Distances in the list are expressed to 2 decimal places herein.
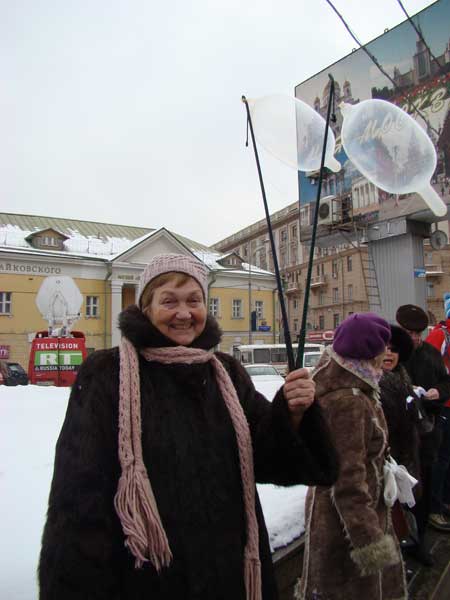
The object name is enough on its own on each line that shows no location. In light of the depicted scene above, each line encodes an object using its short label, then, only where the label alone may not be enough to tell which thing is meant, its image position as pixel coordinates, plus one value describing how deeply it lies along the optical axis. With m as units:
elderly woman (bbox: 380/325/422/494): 2.95
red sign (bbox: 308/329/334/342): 31.60
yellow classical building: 28.94
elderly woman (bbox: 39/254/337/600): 1.30
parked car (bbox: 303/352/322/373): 20.52
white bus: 24.48
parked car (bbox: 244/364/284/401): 8.01
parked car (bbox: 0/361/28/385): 19.23
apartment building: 41.44
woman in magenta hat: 1.98
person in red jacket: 3.86
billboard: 12.34
